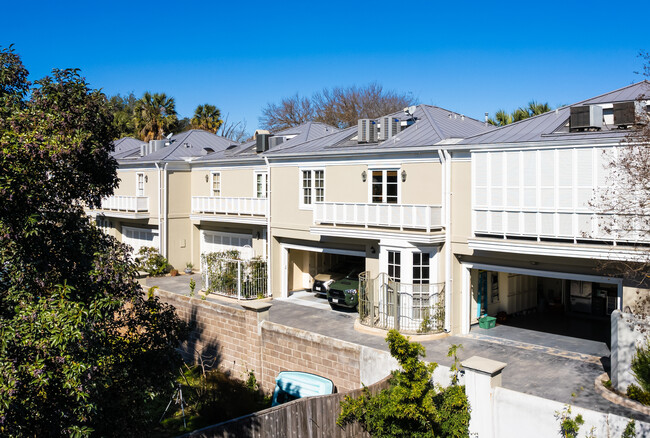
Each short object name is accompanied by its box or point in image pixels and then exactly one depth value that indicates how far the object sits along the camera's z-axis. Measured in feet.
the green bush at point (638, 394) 40.19
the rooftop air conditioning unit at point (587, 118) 54.39
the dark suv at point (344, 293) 71.31
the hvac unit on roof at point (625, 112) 50.82
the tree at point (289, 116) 189.37
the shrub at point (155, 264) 97.42
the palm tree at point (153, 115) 154.51
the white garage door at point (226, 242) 92.48
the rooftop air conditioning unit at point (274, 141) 91.58
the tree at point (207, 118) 163.73
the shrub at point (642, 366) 40.60
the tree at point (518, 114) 109.29
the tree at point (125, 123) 174.50
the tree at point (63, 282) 22.48
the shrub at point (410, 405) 40.19
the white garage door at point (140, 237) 104.94
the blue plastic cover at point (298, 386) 51.65
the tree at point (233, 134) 195.54
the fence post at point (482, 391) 41.60
